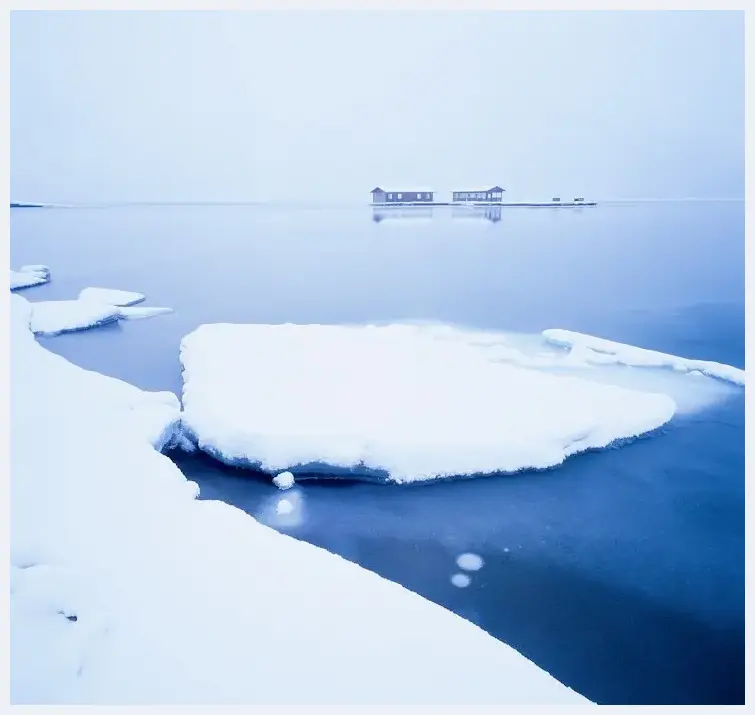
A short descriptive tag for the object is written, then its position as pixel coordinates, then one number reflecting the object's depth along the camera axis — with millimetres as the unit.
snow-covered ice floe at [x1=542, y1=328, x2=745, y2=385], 8148
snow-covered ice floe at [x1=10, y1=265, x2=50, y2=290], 17125
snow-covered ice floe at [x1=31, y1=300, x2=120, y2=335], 11188
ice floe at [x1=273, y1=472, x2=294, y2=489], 5261
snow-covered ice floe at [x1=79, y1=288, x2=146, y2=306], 14320
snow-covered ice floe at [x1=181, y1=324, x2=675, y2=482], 5418
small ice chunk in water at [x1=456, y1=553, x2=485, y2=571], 4316
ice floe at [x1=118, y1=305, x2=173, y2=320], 12902
